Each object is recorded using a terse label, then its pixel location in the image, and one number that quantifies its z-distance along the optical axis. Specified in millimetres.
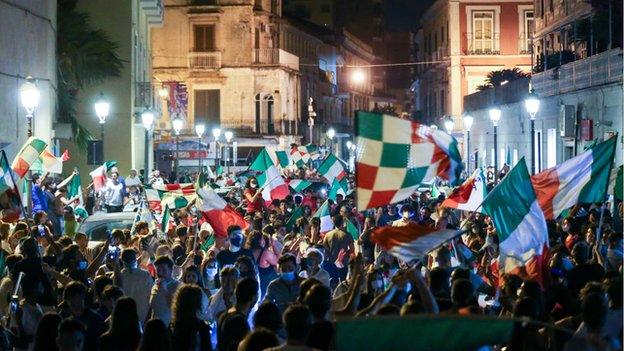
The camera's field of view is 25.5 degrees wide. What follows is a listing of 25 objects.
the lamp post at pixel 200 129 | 47038
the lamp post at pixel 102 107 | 29188
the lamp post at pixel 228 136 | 54825
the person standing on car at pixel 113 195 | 27703
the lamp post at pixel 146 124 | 31014
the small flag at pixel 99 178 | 27120
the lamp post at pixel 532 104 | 27941
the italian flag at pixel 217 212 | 17281
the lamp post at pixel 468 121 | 37625
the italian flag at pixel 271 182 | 24219
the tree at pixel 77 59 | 43156
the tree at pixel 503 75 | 62434
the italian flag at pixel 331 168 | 26656
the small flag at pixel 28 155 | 19438
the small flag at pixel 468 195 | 18020
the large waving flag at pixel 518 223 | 11758
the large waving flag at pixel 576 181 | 13469
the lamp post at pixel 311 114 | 78838
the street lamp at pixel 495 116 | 32438
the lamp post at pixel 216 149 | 53688
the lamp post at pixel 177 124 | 42812
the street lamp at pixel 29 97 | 23781
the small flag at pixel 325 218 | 19953
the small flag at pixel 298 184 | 27844
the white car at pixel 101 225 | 20094
